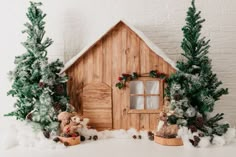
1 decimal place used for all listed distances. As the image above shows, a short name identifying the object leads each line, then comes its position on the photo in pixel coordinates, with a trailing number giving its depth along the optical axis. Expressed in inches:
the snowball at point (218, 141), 65.0
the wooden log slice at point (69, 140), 66.6
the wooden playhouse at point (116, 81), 72.4
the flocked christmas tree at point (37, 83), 69.1
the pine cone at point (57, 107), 69.7
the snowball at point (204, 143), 63.7
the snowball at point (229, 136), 67.2
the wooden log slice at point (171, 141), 65.4
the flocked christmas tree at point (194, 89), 66.7
